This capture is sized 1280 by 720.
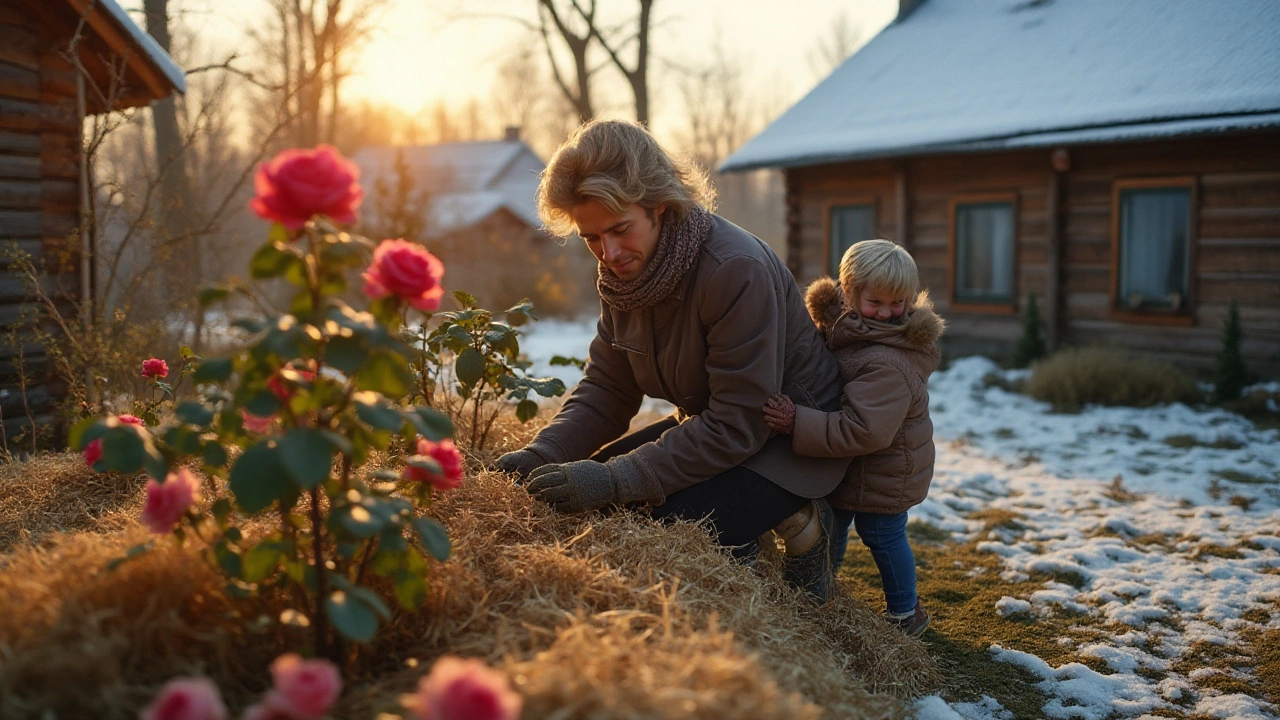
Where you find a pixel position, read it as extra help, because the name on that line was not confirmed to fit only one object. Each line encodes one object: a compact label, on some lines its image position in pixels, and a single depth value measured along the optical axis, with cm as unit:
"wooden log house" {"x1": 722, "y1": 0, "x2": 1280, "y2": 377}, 848
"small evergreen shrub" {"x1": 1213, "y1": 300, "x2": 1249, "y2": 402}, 801
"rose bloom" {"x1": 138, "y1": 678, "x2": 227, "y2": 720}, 138
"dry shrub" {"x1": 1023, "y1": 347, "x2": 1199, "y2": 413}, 810
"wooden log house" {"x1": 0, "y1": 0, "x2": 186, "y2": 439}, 525
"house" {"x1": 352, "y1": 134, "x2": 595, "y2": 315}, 1730
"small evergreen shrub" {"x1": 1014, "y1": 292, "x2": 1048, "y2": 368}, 976
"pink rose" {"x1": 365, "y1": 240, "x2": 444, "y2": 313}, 181
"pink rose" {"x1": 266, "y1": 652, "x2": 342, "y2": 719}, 141
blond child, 313
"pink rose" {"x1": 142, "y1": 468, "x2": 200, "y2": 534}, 189
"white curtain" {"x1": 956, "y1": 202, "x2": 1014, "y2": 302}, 1064
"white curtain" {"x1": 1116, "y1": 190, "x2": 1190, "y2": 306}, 914
